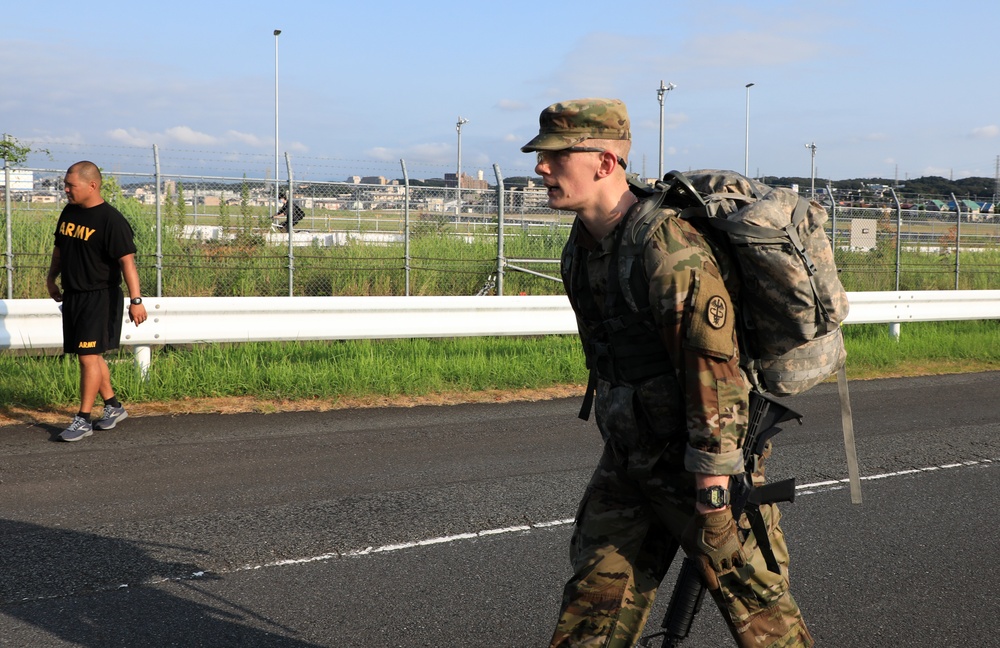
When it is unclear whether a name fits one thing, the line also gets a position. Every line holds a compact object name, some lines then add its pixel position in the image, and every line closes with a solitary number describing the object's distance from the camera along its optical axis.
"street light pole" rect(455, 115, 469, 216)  14.24
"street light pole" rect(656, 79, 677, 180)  30.56
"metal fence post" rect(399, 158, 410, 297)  12.97
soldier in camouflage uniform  2.54
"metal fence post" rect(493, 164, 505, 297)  13.05
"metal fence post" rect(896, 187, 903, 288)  16.25
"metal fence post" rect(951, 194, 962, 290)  16.42
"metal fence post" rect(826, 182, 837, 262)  16.42
